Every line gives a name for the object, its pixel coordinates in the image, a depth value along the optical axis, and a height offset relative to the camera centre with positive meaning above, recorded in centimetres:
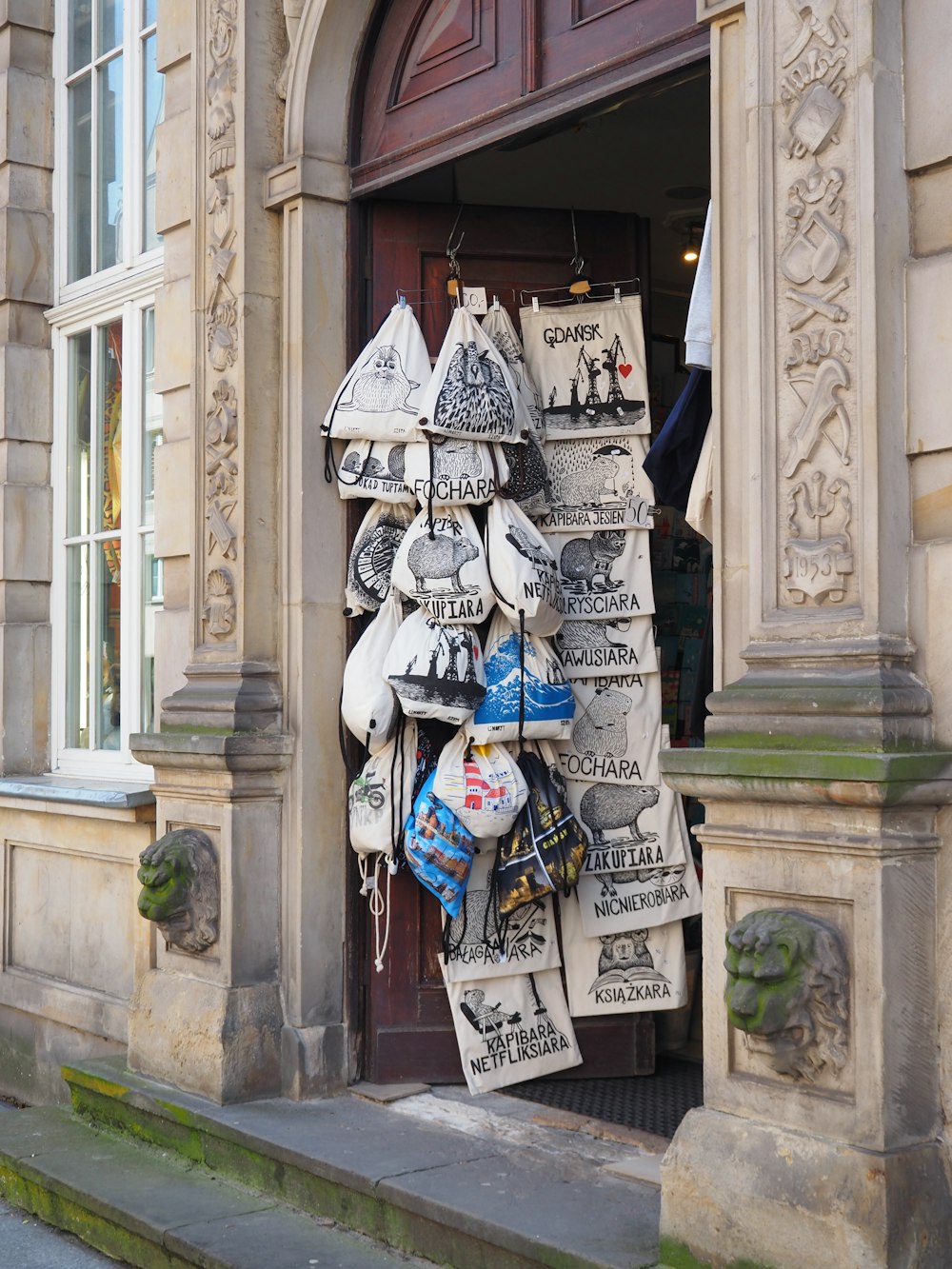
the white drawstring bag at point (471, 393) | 521 +95
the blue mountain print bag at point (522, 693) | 520 -9
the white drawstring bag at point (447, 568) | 522 +34
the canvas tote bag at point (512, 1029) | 539 -131
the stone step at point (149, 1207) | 439 -171
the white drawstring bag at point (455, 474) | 525 +67
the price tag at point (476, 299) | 561 +137
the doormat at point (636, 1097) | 504 -152
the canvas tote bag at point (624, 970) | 552 -111
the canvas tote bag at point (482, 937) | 540 -97
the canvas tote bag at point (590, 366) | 564 +113
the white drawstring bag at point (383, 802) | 533 -48
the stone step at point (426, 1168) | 397 -152
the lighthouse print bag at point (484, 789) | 512 -42
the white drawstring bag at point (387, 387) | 539 +101
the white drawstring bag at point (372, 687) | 530 -7
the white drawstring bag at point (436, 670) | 516 -1
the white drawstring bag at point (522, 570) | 516 +33
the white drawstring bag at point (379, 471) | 544 +70
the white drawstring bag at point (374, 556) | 549 +41
